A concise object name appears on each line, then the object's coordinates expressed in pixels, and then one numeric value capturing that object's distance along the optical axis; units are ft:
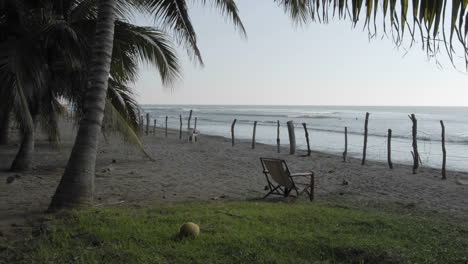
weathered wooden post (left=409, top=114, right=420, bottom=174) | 37.81
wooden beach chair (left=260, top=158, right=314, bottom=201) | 20.97
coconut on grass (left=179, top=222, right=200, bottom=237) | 12.21
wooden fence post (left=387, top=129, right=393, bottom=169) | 40.56
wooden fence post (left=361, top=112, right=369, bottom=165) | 42.71
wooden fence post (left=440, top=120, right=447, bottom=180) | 35.06
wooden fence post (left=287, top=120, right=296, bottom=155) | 50.42
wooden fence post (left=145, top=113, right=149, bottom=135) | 78.10
